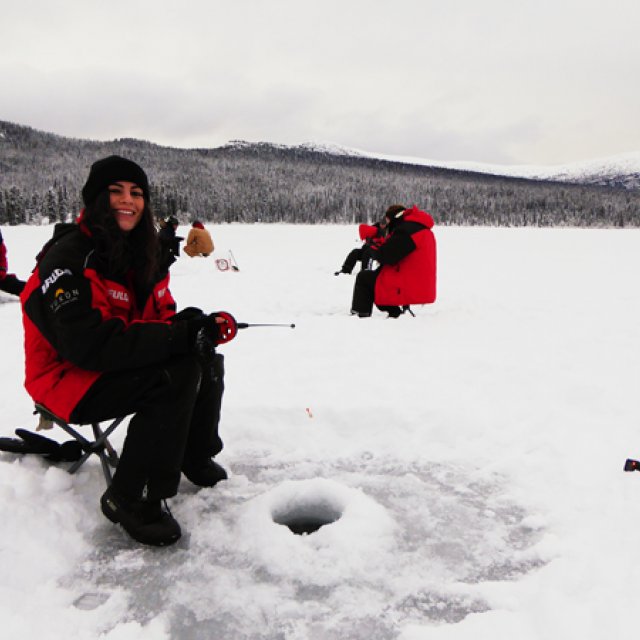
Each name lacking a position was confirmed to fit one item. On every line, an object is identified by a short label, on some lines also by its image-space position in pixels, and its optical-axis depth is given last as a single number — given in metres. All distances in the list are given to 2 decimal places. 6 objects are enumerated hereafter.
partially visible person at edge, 5.16
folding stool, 2.60
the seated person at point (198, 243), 15.11
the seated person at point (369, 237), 7.24
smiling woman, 2.25
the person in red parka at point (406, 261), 6.49
